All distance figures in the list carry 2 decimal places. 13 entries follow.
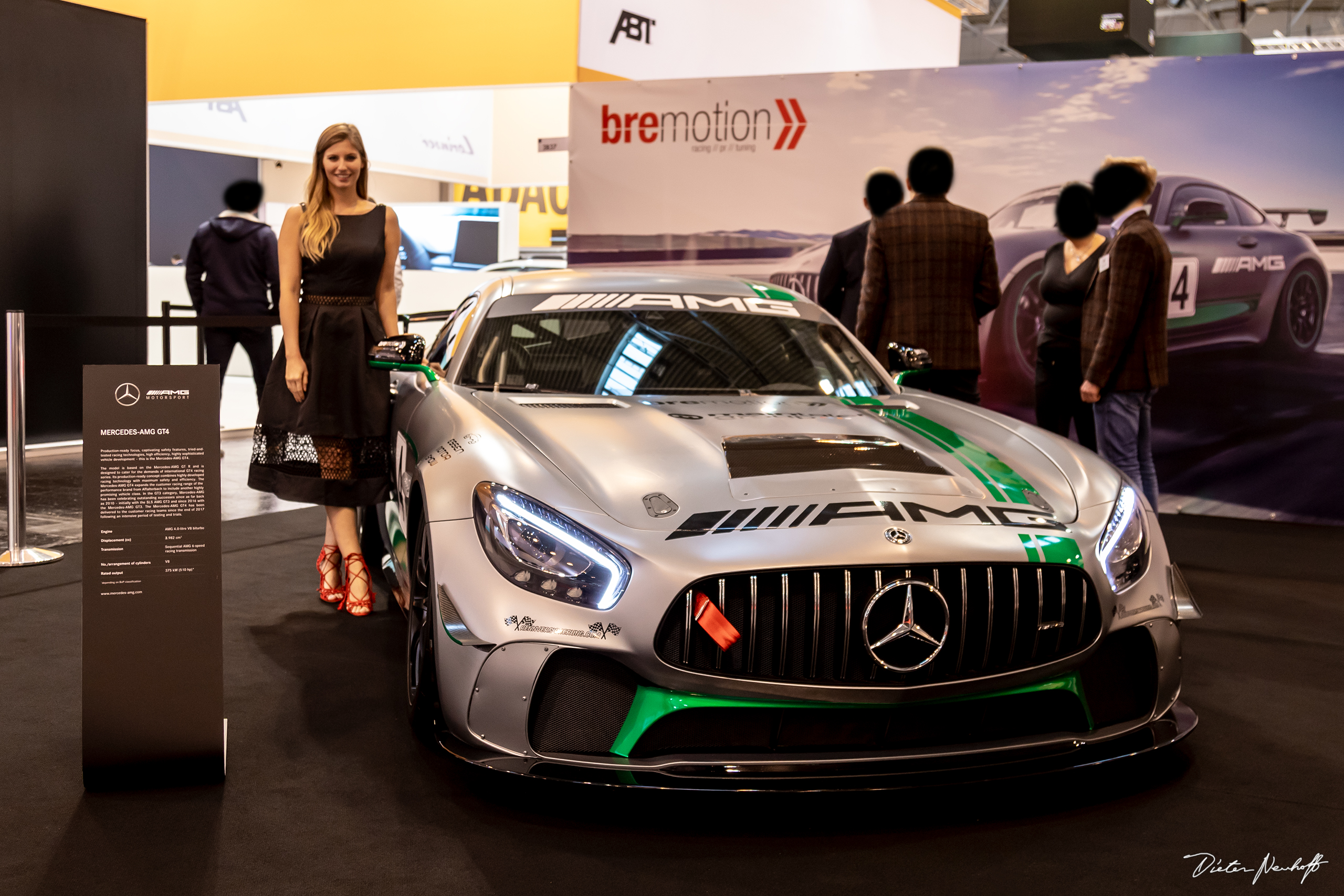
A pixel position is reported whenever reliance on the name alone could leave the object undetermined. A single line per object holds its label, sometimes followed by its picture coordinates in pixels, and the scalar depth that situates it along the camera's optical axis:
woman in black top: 5.55
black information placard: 2.50
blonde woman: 4.04
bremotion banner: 6.44
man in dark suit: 6.05
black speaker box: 10.66
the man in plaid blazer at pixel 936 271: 5.10
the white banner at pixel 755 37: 8.72
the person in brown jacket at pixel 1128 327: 5.06
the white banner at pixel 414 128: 11.89
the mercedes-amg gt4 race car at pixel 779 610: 2.32
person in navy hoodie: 7.70
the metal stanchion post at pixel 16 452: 4.88
